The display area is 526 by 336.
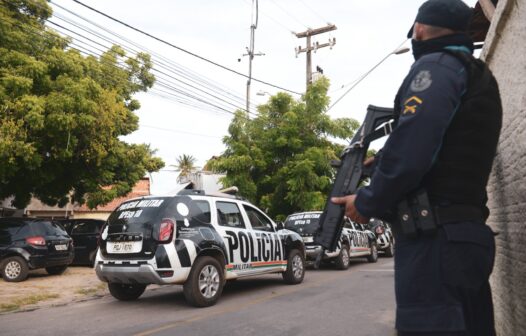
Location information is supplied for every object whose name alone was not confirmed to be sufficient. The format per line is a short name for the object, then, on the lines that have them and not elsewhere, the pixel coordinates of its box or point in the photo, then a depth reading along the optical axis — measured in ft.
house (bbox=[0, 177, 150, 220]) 99.76
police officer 6.29
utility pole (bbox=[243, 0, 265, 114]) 95.04
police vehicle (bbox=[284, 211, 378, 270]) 42.88
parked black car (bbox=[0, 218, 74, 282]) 37.06
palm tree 224.96
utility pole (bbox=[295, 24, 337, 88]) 76.69
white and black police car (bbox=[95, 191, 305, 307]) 22.94
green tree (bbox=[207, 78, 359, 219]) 62.69
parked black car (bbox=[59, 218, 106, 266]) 47.98
